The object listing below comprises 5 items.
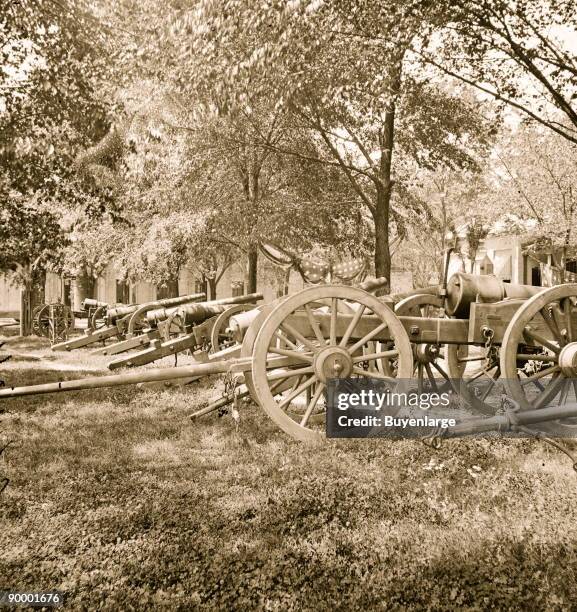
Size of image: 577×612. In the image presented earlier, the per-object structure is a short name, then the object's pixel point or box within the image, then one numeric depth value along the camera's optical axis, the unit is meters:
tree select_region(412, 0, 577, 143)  8.64
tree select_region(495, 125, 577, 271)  21.72
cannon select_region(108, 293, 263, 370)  8.64
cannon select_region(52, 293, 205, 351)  12.35
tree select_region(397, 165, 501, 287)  25.85
